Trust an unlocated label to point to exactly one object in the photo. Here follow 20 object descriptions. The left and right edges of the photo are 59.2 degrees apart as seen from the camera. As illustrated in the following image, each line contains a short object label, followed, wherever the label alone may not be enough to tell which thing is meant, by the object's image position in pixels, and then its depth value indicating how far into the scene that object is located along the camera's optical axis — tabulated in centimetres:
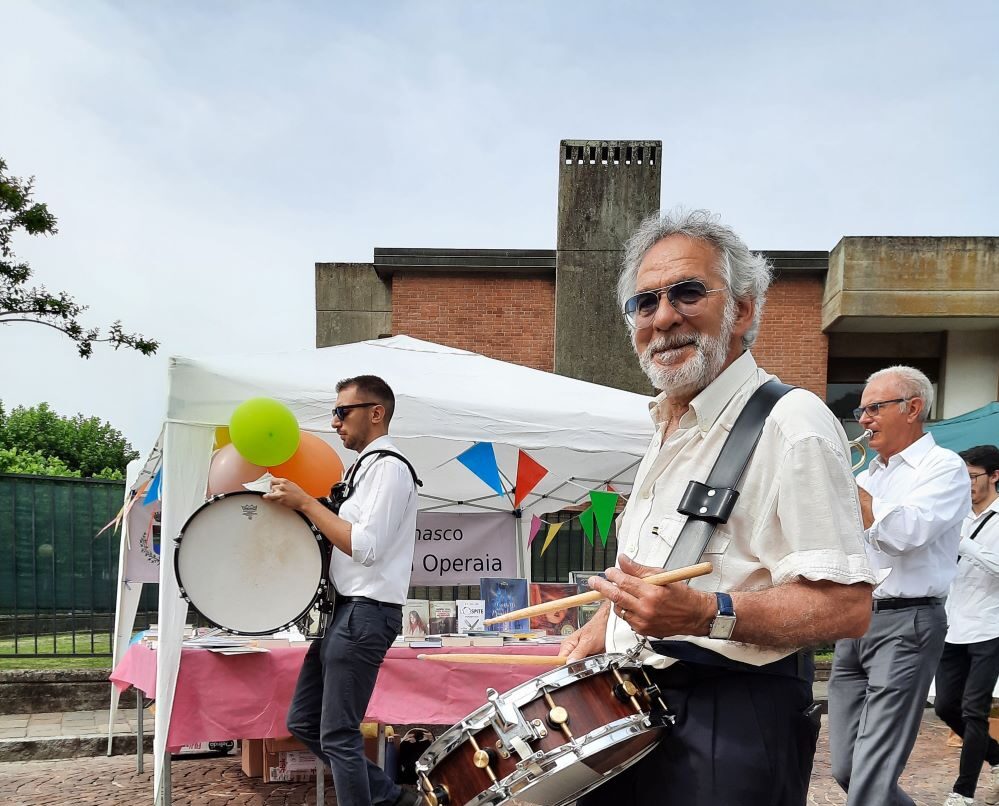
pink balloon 468
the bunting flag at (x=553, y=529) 798
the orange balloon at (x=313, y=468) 477
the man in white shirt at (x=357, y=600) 404
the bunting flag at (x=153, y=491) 682
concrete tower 1386
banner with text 728
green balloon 434
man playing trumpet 359
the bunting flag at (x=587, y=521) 821
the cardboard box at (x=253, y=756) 568
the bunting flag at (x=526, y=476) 720
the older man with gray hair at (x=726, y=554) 150
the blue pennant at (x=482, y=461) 648
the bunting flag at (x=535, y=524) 804
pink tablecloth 484
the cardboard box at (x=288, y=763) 559
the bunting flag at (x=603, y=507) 718
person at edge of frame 497
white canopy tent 464
